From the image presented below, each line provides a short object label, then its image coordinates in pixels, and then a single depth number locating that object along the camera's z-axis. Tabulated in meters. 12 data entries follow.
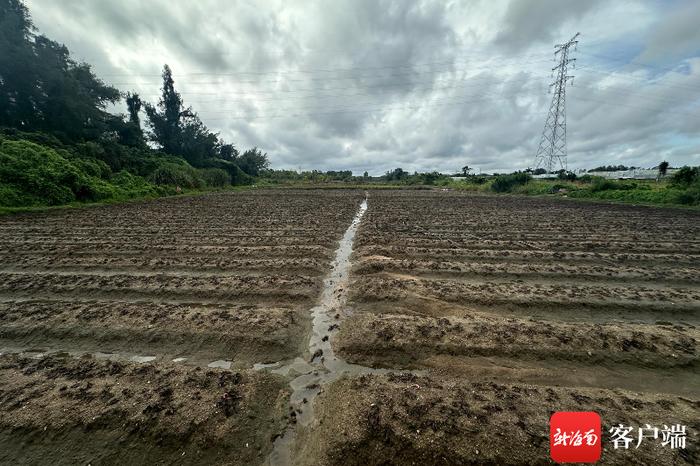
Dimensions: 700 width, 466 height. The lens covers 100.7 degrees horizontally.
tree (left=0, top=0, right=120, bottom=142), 29.11
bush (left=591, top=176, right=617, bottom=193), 30.61
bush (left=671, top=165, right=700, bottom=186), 24.37
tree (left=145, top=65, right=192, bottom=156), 56.59
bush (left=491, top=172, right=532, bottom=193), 40.62
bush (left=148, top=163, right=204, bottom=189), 34.08
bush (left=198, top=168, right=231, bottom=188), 46.62
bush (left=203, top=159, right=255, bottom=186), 56.69
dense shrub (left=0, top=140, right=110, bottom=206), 17.84
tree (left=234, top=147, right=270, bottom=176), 70.81
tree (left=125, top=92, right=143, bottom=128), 51.14
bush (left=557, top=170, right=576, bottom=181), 43.02
